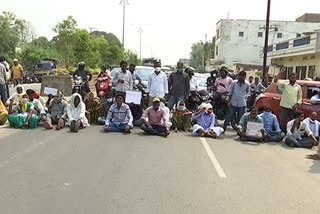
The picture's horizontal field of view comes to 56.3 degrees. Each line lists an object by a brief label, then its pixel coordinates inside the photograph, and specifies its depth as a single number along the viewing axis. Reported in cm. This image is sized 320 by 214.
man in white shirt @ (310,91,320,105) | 796
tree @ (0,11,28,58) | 3603
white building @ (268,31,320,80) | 2234
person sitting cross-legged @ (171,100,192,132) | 848
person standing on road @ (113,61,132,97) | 927
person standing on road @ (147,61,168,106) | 886
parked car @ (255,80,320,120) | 826
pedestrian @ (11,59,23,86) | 1358
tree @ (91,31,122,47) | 8402
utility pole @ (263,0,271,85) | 1753
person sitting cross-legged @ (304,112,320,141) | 761
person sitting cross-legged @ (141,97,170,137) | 780
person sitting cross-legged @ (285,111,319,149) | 752
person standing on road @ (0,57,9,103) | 979
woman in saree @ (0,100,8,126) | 837
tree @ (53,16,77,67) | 3363
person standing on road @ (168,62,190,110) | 894
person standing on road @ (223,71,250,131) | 843
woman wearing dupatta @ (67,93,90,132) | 826
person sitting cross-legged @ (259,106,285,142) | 787
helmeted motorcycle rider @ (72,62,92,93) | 994
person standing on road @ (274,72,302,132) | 811
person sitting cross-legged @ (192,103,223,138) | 799
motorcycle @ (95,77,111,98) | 981
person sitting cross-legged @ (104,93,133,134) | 807
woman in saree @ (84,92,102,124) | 901
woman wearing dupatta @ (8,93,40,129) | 807
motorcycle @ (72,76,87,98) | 974
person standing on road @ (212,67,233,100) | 940
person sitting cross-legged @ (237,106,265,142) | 774
